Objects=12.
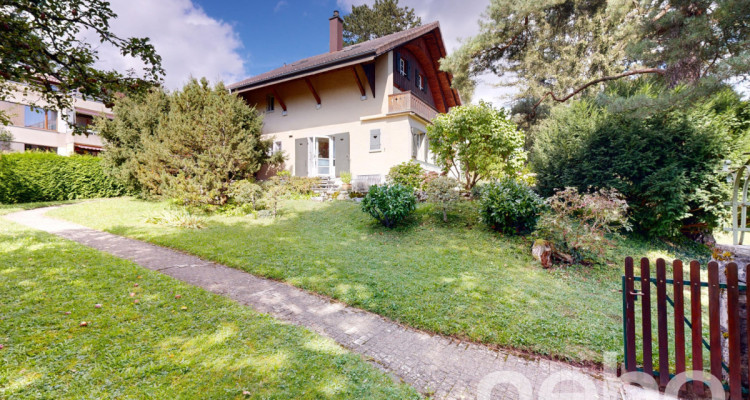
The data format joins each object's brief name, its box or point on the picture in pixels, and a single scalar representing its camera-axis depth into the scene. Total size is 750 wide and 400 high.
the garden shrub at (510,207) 7.03
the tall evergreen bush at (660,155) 6.88
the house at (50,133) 20.12
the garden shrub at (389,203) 7.88
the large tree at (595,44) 6.70
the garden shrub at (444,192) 8.14
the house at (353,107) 13.77
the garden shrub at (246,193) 10.16
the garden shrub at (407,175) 11.21
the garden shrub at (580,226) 5.99
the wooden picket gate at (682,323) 2.32
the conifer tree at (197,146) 10.34
